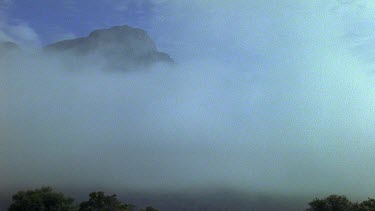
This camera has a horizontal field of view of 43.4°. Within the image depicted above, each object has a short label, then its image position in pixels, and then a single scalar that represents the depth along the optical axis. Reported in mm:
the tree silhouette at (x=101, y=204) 146125
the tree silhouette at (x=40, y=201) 128375
